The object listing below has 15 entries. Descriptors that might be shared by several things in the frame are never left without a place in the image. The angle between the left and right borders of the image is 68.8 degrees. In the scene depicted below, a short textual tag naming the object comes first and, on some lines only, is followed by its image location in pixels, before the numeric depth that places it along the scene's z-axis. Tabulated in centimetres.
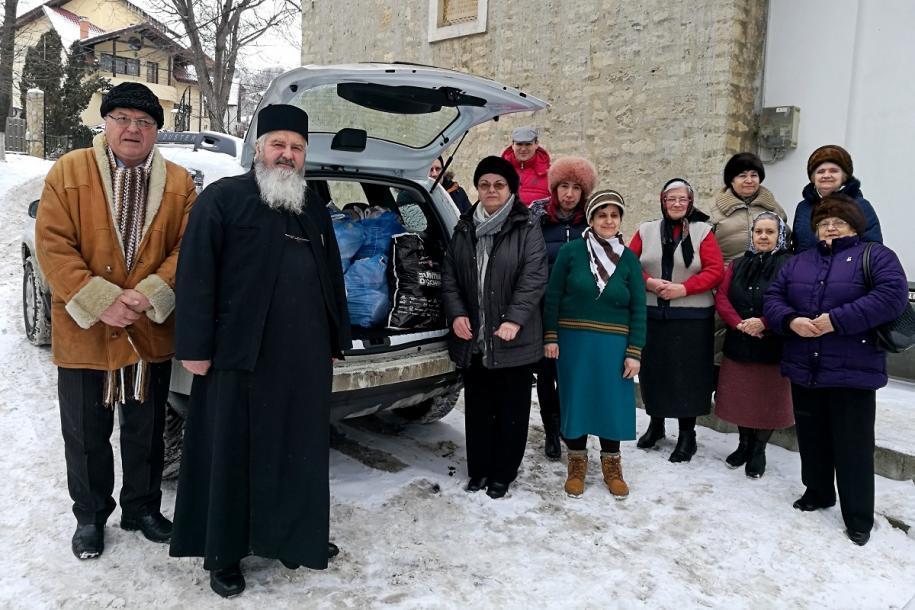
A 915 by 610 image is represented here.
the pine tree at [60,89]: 2659
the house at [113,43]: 3447
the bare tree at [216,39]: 1661
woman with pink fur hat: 383
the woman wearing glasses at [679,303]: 384
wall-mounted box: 687
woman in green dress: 352
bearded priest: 248
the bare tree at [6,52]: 1661
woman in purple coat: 302
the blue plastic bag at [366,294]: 355
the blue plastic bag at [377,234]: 372
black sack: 355
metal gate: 2092
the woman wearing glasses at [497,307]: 338
